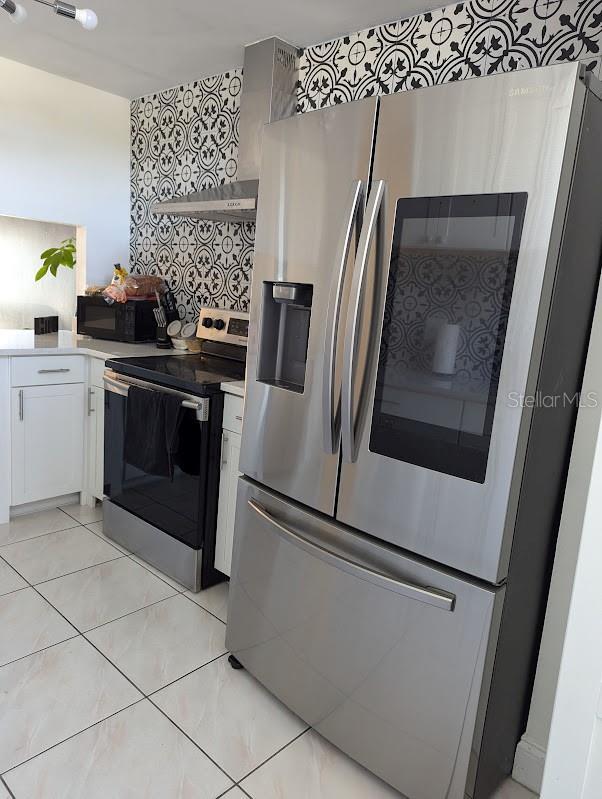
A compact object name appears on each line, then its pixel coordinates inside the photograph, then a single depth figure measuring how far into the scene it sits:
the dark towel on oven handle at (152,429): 2.34
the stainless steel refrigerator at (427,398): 1.21
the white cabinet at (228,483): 2.26
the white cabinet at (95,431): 2.96
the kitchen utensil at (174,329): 3.12
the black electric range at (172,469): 2.29
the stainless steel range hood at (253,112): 2.56
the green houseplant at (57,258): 3.52
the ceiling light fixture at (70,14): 1.64
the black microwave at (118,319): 3.19
